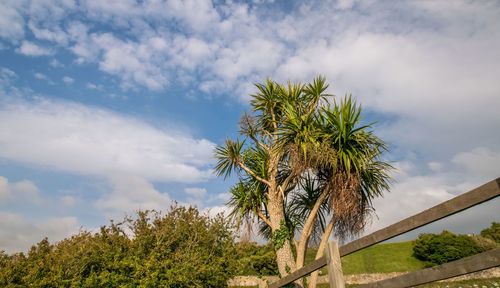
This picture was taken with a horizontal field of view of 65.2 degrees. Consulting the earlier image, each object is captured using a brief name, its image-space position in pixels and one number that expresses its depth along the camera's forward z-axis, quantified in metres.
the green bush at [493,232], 52.96
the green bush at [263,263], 31.15
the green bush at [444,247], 36.16
